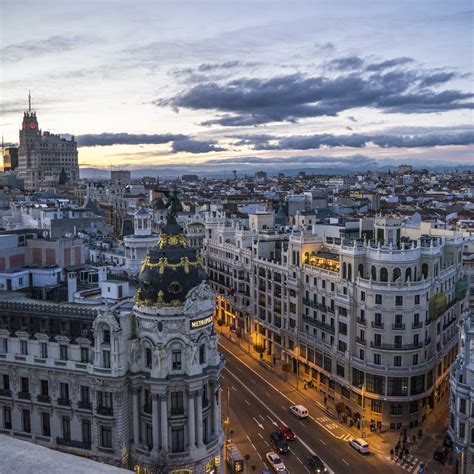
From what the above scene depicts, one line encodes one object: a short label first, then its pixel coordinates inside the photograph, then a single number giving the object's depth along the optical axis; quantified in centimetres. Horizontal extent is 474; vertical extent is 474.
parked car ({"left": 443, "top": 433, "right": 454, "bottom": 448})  7856
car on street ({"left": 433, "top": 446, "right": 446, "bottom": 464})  7588
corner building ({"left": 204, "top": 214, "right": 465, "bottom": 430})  8688
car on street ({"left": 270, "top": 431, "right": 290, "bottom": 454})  7719
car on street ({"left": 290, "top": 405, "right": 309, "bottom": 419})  8788
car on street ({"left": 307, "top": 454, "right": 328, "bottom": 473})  7269
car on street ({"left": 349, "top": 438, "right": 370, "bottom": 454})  7800
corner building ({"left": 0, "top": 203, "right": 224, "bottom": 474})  6300
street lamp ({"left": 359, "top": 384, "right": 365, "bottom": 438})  8388
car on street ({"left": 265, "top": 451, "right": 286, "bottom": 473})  7206
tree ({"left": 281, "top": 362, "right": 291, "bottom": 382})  10544
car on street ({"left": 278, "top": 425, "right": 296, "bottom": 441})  8006
